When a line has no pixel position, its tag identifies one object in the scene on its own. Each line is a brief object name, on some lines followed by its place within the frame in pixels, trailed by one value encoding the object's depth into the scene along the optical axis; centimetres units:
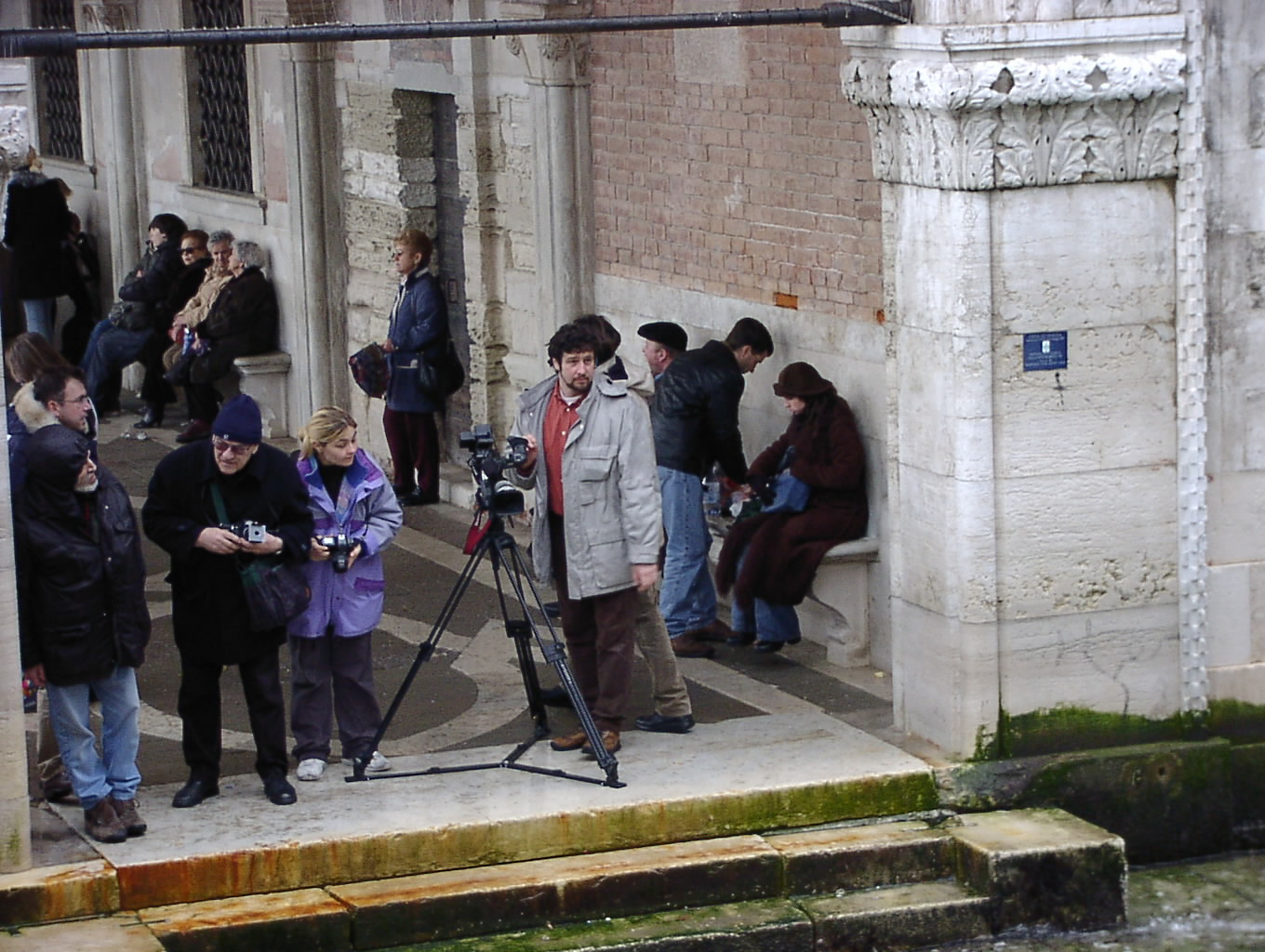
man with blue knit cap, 1204
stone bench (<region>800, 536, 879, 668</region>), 1533
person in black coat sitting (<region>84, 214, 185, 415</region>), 2459
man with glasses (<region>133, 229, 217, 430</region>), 2425
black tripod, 1252
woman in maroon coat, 1521
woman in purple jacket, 1265
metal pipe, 1112
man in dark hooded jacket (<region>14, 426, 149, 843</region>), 1143
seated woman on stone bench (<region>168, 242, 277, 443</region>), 2347
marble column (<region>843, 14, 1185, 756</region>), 1236
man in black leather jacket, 1562
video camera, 1277
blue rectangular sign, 1267
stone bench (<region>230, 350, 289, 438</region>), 2364
